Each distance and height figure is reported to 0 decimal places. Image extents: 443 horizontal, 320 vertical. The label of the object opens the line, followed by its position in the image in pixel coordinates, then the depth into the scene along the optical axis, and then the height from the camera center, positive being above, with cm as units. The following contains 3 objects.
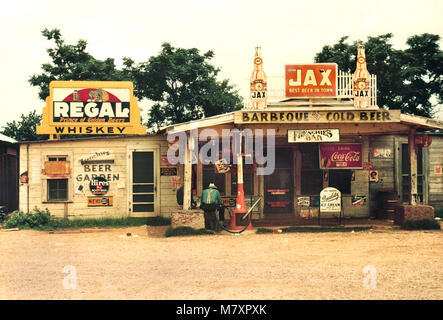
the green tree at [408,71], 3162 +687
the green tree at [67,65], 3012 +718
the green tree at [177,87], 3422 +666
